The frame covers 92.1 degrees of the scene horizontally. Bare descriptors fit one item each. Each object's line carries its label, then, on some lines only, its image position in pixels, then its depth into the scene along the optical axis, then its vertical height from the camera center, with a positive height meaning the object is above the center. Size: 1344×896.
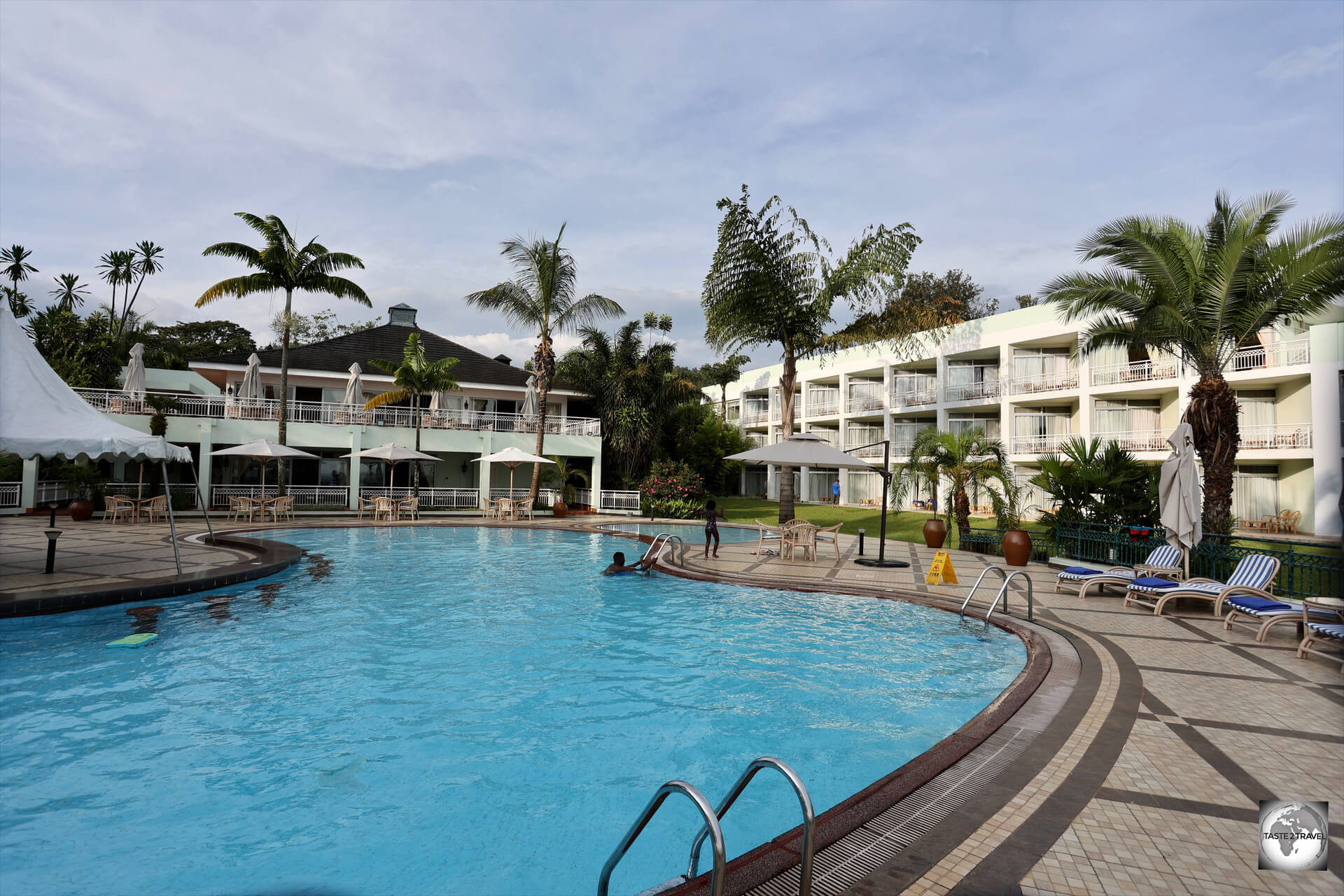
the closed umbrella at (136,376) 22.25 +3.21
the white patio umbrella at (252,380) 24.02 +3.35
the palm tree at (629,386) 29.78 +4.19
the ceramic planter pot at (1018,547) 14.29 -1.45
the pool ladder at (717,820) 2.38 -1.40
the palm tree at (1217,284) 11.95 +3.85
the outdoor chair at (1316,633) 6.86 -1.65
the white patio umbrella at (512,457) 23.58 +0.62
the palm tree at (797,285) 19.44 +5.91
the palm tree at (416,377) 24.36 +3.69
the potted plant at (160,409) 21.47 +2.07
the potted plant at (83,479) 21.67 -0.37
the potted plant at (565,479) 25.31 -0.16
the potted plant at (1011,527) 14.32 -1.15
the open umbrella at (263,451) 20.05 +0.63
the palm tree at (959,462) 17.28 +0.51
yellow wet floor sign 12.15 -1.74
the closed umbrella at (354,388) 25.09 +3.25
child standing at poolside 15.01 -1.09
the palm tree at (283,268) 21.69 +7.00
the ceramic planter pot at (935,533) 17.75 -1.45
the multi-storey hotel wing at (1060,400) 22.59 +3.71
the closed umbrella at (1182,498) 10.22 -0.23
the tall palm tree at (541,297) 24.80 +6.82
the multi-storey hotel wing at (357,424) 23.38 +1.86
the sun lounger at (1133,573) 10.93 -1.56
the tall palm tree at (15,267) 40.47 +12.67
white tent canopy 9.70 +0.78
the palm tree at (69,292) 41.62 +11.41
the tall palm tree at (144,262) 45.19 +14.52
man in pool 12.99 -1.83
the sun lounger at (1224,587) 9.10 -1.51
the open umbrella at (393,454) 22.11 +0.64
